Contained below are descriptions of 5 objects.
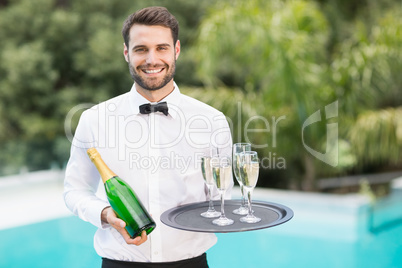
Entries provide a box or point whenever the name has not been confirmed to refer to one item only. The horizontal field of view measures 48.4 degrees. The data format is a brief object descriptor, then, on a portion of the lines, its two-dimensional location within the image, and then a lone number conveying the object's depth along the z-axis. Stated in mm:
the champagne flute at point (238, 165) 1707
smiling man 1742
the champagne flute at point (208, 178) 1658
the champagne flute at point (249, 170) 1670
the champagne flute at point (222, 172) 1639
